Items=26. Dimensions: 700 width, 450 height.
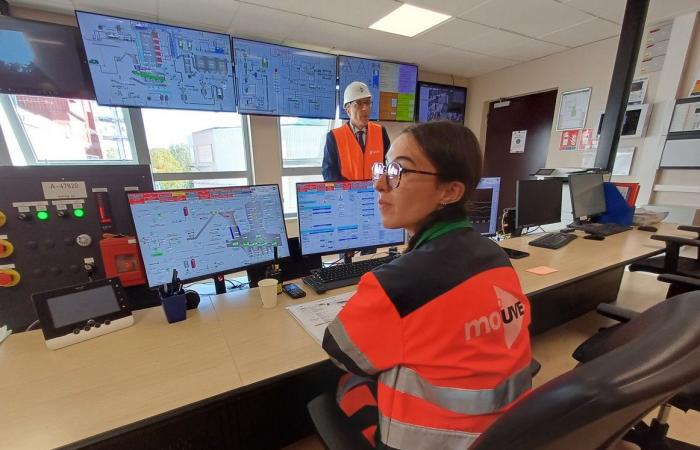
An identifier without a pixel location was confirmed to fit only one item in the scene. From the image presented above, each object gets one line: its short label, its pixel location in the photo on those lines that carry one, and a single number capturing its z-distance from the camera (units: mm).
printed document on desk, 1013
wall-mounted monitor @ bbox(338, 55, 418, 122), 3709
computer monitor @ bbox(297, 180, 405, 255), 1413
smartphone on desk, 1266
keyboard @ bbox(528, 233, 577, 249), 2049
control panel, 1033
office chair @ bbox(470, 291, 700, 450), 354
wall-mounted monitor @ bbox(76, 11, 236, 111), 2566
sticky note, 1582
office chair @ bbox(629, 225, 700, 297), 1826
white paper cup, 1170
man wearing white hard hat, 2654
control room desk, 674
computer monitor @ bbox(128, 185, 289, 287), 1056
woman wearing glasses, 602
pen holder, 1052
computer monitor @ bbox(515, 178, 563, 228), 2061
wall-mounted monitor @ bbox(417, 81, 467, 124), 4594
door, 4234
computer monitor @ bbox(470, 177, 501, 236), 1802
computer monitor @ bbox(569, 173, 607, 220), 2357
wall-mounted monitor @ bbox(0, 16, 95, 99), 2383
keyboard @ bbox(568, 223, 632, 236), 2367
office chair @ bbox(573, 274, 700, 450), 1063
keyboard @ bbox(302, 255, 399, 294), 1327
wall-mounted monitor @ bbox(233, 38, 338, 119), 3160
